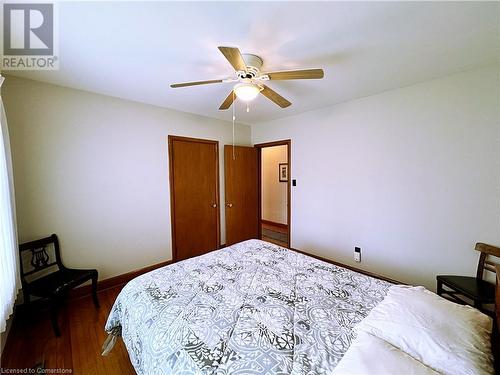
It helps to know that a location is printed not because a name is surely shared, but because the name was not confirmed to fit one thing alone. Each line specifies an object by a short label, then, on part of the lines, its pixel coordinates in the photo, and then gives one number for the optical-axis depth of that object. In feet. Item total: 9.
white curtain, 4.61
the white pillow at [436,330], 2.52
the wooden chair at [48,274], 6.02
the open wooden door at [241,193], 12.16
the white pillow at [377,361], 2.40
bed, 2.67
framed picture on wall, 17.83
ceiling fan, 4.51
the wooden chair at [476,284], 5.49
